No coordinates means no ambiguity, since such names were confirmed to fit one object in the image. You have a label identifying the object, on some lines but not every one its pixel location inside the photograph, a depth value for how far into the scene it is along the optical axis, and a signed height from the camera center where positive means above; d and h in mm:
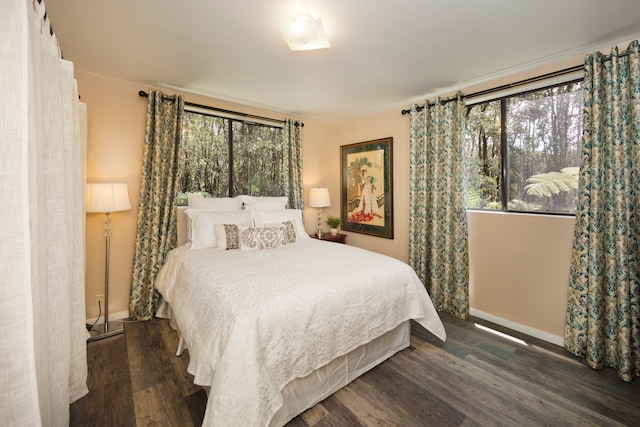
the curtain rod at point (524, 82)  2240 +1179
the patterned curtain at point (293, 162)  3877 +710
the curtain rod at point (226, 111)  2799 +1261
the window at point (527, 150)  2375 +568
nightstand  4082 -424
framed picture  3766 +335
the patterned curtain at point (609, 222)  1915 -111
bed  1311 -670
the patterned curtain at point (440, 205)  2863 +43
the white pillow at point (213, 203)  3016 +95
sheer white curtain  775 -45
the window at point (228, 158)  3223 +706
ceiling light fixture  1721 +1188
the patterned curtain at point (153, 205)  2764 +73
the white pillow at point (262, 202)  3350 +111
